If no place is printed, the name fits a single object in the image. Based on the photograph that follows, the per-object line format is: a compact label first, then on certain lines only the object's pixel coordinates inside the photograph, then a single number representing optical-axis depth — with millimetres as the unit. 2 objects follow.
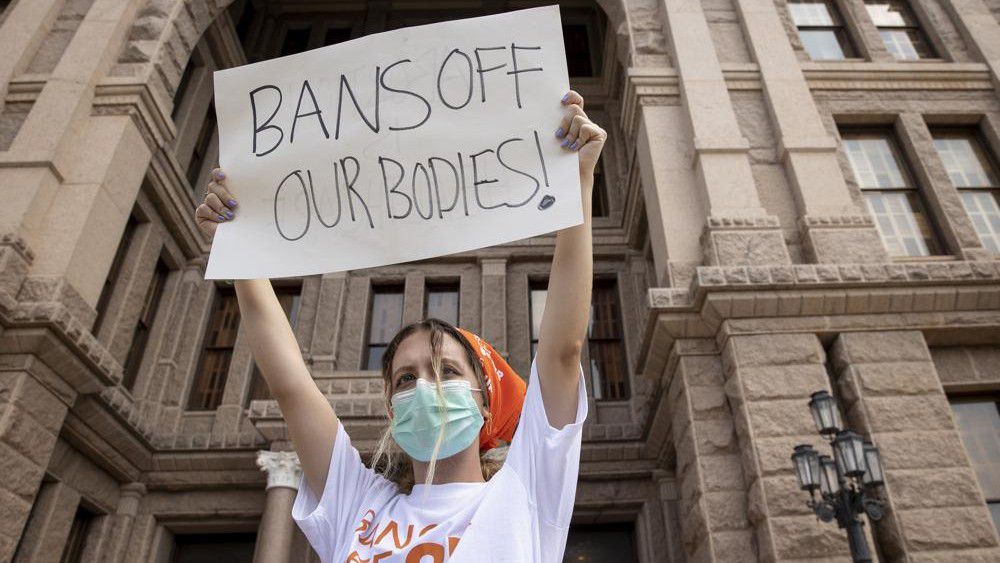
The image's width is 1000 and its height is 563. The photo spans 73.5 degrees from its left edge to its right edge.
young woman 1973
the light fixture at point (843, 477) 5590
